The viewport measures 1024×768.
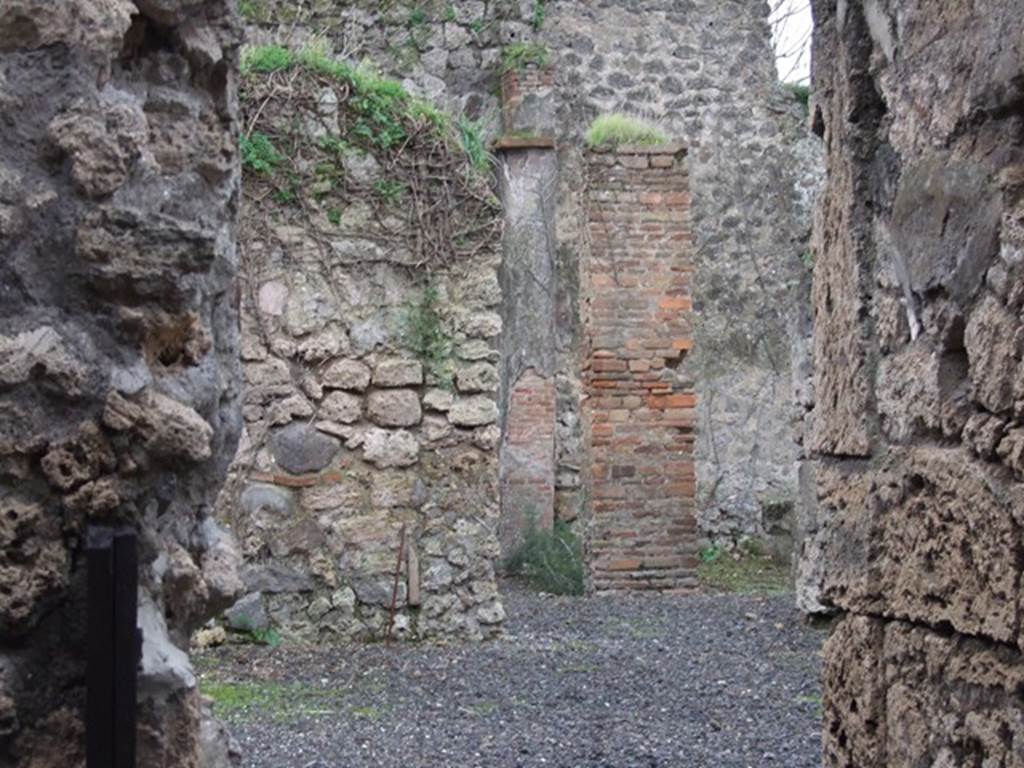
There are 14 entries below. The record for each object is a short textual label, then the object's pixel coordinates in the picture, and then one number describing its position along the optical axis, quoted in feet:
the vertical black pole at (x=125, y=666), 5.34
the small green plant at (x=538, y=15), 36.32
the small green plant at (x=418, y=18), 35.35
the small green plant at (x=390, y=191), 24.95
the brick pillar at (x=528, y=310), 40.70
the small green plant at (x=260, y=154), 24.43
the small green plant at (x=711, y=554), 44.68
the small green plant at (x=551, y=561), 37.42
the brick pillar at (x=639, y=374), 34.55
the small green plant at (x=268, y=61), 24.86
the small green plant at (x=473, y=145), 25.77
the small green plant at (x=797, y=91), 48.26
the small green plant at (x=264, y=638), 23.75
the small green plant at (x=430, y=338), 24.84
